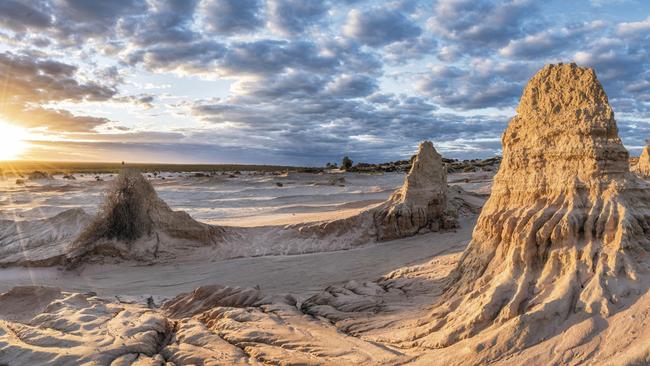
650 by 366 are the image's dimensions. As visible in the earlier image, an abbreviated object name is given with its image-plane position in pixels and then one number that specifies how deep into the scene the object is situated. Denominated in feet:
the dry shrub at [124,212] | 49.16
